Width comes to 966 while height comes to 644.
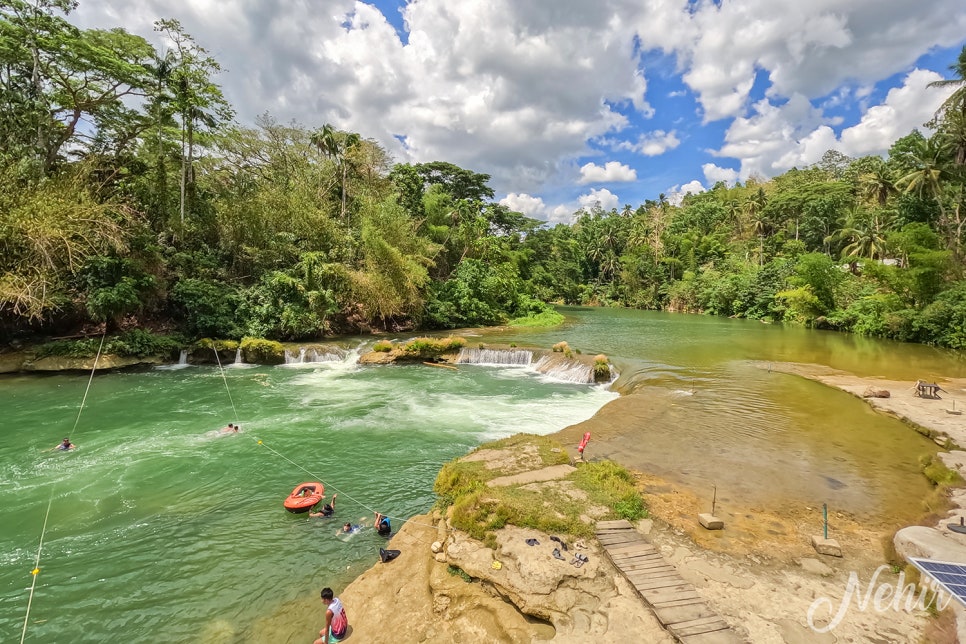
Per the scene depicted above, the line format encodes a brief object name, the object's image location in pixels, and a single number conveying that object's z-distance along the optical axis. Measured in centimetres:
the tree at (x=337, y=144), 2825
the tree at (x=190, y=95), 2044
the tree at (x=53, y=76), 1745
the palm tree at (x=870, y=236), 3606
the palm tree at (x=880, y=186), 4012
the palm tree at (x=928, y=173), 2825
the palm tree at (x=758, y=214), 4977
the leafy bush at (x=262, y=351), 1895
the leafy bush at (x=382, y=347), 1947
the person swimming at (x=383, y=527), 674
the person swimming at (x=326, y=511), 732
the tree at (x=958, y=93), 2526
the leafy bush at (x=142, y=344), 1720
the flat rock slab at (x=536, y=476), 723
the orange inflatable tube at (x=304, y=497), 750
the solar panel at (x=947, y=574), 391
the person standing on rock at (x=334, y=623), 454
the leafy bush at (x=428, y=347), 1939
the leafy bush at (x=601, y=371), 1639
